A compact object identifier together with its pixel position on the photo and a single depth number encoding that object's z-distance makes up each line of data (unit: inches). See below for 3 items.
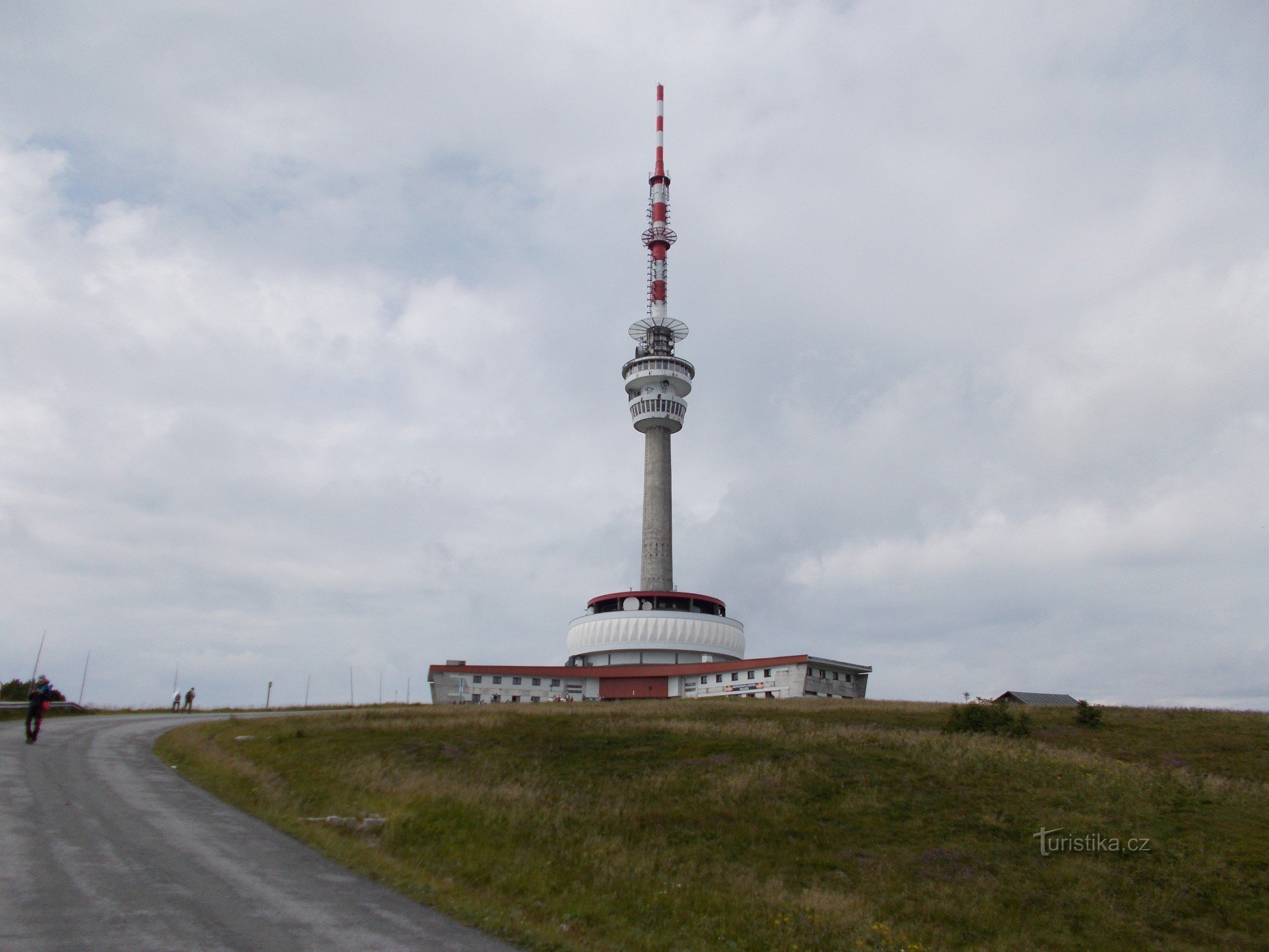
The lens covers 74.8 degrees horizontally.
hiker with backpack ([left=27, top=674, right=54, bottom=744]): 1123.4
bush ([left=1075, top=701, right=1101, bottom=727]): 1557.6
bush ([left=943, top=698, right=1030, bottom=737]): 1451.8
